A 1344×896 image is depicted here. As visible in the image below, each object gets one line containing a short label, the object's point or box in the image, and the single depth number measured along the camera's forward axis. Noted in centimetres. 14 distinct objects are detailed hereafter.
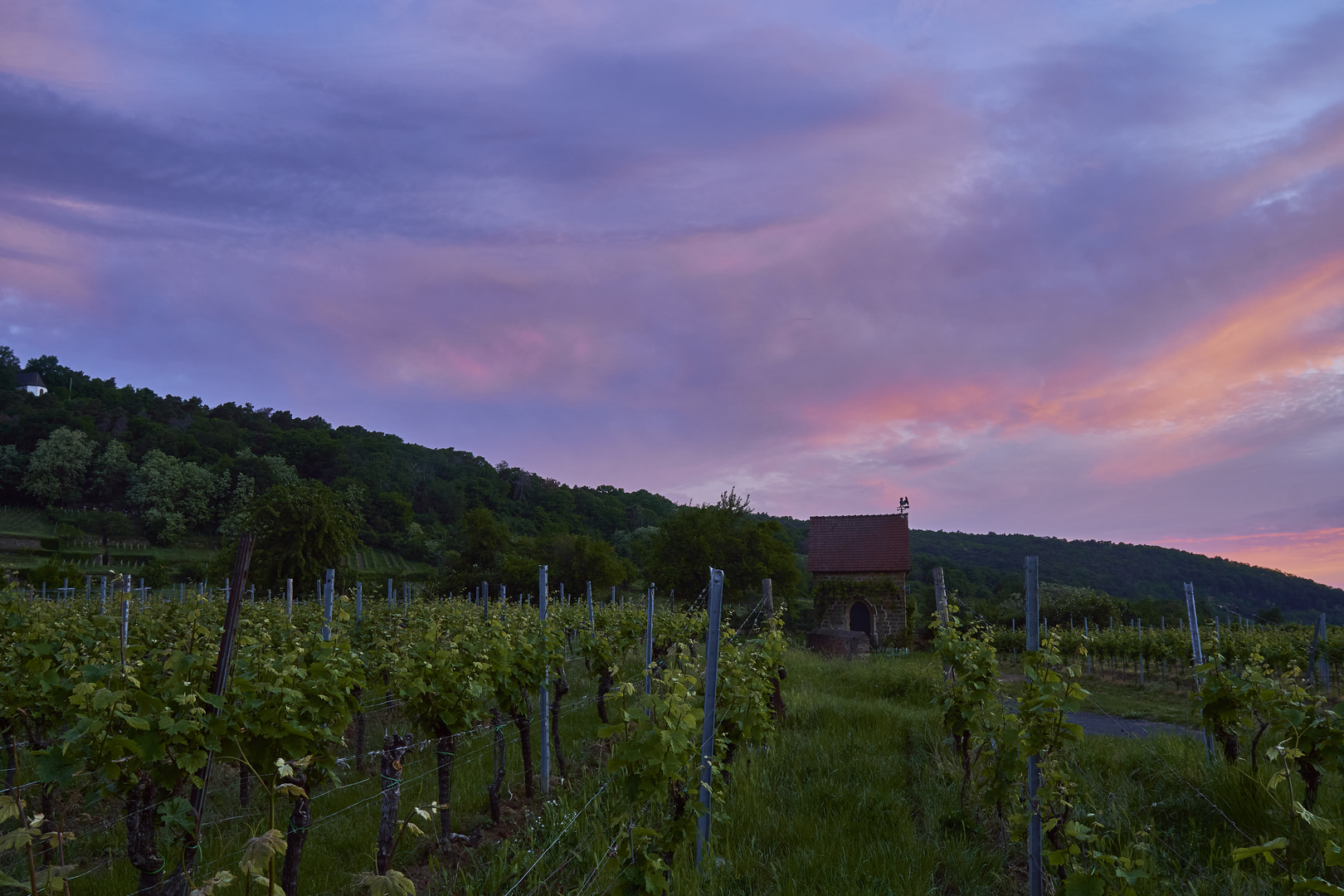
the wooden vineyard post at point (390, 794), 370
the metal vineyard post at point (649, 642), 723
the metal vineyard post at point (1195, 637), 636
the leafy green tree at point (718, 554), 3438
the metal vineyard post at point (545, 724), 696
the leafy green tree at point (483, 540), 4628
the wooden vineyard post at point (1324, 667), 1558
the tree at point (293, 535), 2634
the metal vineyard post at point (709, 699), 429
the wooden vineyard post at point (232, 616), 313
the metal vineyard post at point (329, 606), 576
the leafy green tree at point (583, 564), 4441
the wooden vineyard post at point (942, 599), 882
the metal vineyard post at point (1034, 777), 383
